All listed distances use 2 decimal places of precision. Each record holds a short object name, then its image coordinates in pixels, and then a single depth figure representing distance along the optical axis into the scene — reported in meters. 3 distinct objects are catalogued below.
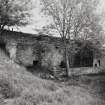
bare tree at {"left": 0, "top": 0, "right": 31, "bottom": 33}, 12.33
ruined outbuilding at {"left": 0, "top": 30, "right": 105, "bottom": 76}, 14.01
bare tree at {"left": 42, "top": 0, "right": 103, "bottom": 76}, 13.47
